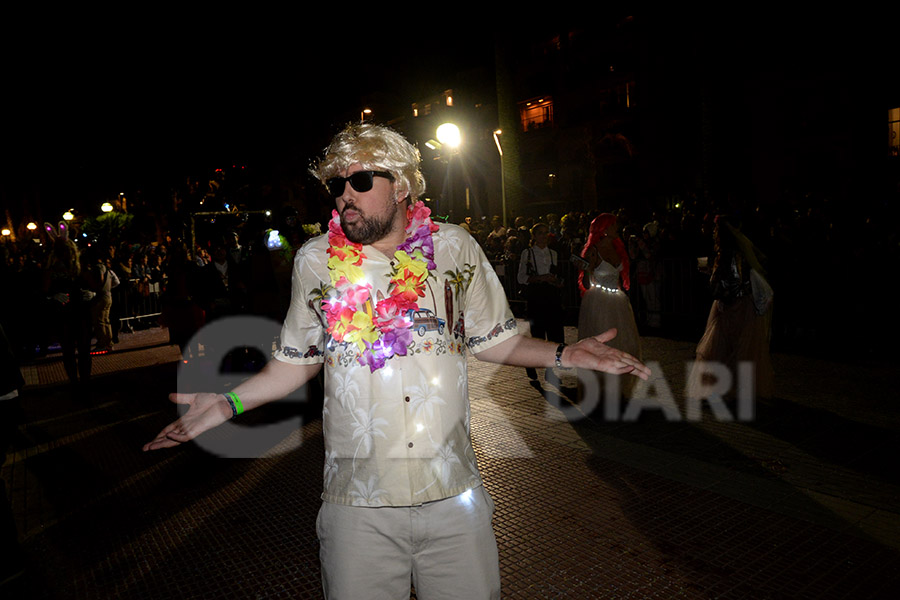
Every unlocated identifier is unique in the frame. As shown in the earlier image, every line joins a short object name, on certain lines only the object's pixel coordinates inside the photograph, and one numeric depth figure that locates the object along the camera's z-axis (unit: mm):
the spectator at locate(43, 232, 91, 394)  8281
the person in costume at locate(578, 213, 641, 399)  7148
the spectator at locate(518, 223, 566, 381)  8391
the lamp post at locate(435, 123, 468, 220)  13156
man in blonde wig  2195
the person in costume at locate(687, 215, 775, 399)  6805
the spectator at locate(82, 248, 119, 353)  11031
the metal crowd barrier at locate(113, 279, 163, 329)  15037
